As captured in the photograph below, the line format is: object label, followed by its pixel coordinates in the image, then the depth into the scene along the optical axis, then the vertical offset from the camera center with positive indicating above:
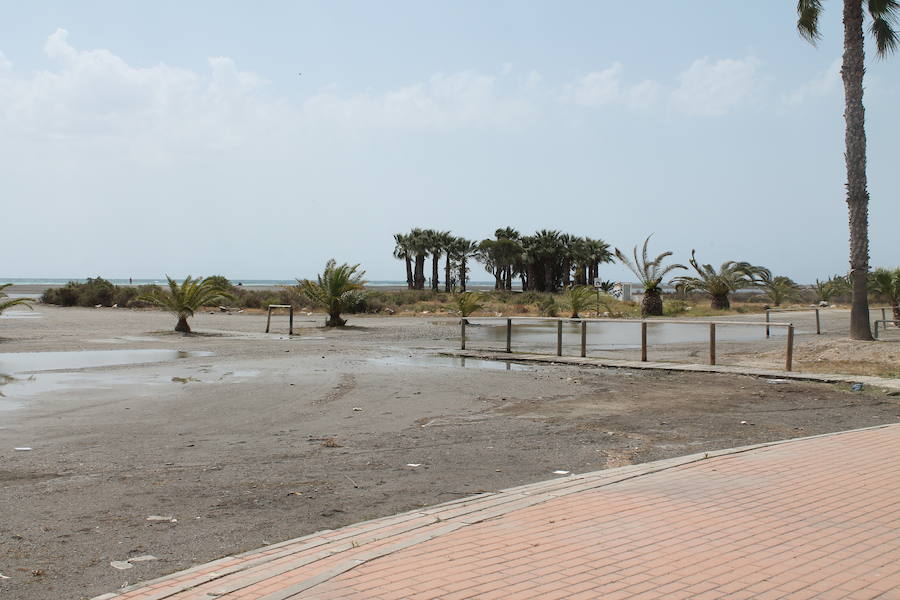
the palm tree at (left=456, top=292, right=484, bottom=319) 35.31 -0.27
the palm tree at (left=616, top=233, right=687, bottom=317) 46.72 +0.84
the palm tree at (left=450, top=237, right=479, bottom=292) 96.19 +5.21
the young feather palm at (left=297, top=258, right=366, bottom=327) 32.50 +0.30
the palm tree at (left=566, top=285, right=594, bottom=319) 41.84 -0.06
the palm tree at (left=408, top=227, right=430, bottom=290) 93.19 +5.25
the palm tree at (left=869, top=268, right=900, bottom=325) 32.34 +0.47
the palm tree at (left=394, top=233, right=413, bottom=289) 95.44 +5.27
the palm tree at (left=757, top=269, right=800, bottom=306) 51.95 +0.62
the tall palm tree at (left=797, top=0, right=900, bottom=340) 21.41 +3.56
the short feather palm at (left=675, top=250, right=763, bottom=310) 50.75 +0.97
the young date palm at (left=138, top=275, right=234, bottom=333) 28.00 -0.08
